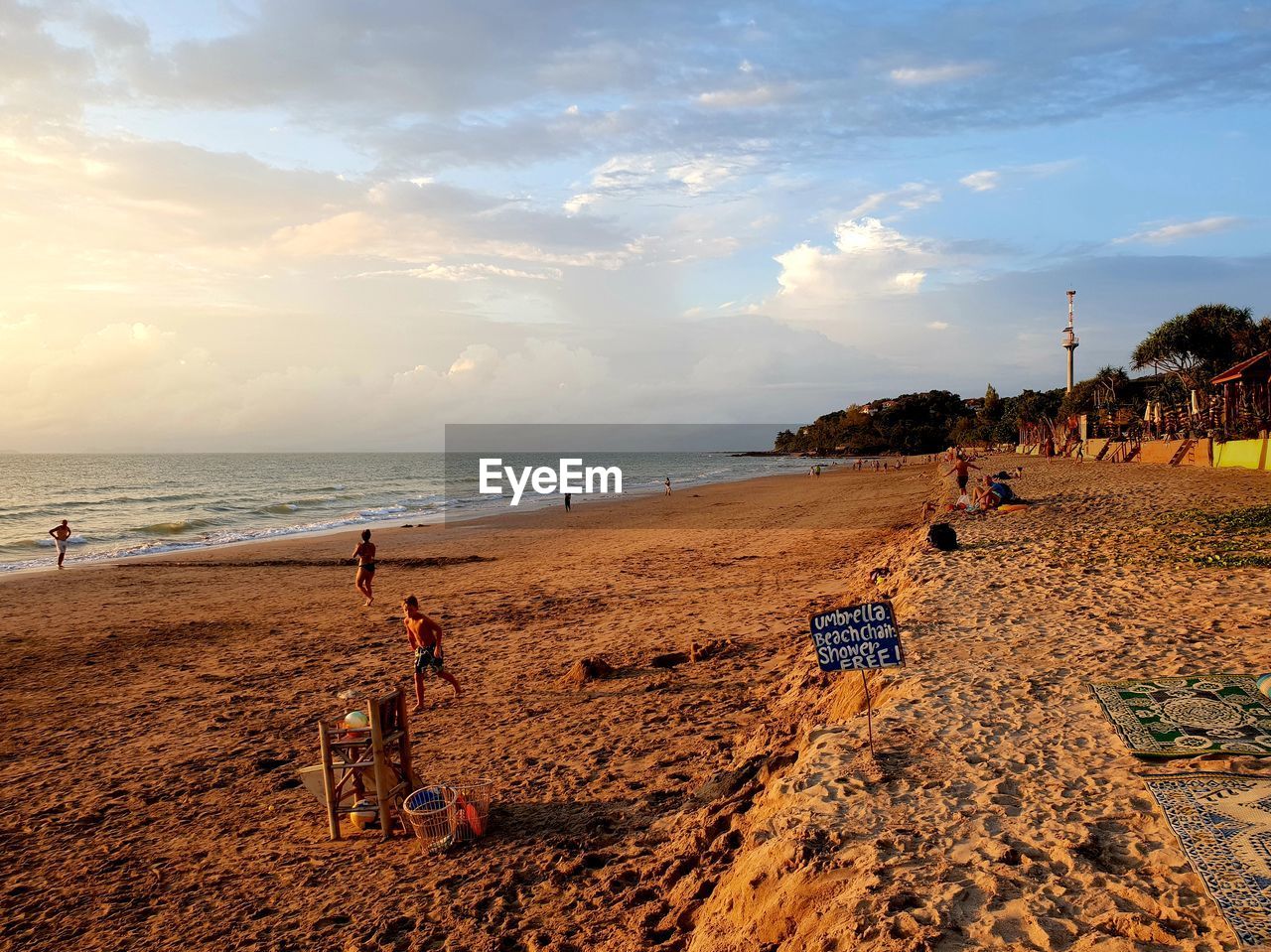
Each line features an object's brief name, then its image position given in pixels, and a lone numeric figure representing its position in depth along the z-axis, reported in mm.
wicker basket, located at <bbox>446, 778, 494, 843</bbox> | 6113
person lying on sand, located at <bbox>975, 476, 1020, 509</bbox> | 20562
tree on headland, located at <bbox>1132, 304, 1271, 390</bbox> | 48406
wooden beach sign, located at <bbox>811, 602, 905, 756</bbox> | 6176
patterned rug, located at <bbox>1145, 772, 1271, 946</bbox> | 3594
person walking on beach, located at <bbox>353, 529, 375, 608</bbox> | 15594
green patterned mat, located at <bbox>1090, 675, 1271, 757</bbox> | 5184
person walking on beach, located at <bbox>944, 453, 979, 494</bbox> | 23516
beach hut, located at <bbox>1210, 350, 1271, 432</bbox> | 26625
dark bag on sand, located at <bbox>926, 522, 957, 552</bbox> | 14633
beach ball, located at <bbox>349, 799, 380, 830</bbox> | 6430
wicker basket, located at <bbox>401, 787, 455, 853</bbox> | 6008
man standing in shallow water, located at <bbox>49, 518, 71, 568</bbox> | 23766
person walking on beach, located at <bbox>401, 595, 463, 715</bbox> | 9359
